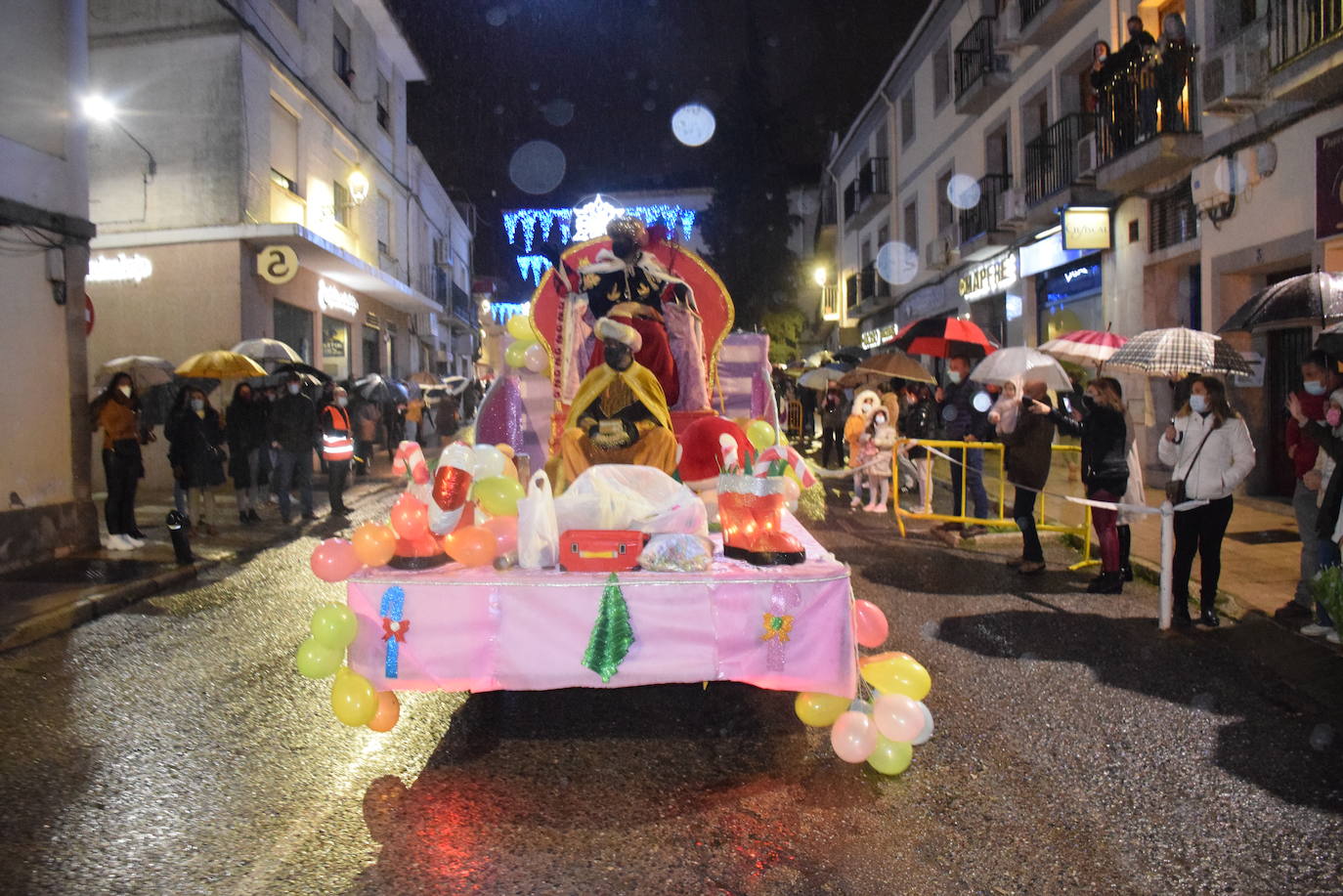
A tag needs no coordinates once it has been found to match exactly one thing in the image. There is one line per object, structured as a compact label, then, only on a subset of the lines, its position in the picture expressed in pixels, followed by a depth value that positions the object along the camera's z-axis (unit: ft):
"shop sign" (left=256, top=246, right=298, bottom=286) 50.47
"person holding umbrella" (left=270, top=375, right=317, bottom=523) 36.63
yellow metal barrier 29.43
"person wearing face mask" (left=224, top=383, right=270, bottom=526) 36.91
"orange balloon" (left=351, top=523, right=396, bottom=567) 12.80
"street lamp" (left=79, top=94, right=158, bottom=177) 49.32
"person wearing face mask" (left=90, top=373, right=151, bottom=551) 30.30
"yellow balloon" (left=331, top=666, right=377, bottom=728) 12.36
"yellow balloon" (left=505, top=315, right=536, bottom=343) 20.53
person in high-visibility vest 37.81
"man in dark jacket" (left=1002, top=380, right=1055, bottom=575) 25.62
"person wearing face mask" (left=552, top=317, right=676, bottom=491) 15.89
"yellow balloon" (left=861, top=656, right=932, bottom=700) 12.95
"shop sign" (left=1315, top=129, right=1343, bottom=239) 30.35
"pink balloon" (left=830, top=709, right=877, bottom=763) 12.04
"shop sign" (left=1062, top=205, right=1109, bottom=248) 47.14
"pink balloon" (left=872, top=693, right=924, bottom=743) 12.16
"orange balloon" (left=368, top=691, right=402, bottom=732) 12.80
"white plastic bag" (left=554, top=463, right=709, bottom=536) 13.42
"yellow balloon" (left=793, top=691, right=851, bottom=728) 12.75
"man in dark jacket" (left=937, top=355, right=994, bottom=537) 32.27
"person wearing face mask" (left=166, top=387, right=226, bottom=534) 33.12
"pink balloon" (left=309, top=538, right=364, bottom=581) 13.02
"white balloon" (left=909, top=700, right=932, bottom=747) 12.37
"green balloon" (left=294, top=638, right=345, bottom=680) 12.23
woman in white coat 19.47
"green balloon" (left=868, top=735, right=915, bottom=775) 12.22
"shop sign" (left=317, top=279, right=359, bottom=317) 61.87
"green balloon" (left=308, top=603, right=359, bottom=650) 11.94
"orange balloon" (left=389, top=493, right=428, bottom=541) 13.04
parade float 12.25
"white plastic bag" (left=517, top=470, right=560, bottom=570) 12.84
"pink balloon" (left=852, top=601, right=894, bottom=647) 13.82
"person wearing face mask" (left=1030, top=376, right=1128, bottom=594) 23.21
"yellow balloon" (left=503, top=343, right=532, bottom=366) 20.33
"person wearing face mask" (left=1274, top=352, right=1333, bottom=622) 18.92
